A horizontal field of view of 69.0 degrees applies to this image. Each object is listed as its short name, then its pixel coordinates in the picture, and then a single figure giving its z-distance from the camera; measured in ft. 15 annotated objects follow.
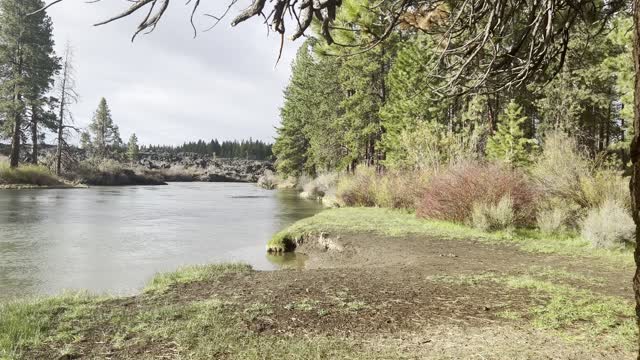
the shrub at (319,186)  103.10
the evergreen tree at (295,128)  155.43
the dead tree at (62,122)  138.21
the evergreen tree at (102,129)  200.85
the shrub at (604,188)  36.94
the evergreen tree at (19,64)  120.98
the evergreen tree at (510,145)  64.18
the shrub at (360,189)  68.33
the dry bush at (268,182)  172.14
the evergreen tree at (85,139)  195.90
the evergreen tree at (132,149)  248.93
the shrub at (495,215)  38.09
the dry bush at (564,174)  40.63
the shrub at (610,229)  30.81
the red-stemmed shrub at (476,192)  40.11
